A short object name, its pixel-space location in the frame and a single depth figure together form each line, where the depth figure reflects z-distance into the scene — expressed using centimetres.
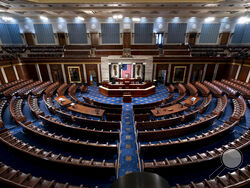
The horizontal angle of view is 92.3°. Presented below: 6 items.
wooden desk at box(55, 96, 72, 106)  764
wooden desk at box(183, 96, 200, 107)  755
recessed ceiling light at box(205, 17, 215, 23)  1351
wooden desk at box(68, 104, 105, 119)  648
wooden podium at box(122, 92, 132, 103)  956
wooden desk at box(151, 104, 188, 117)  645
